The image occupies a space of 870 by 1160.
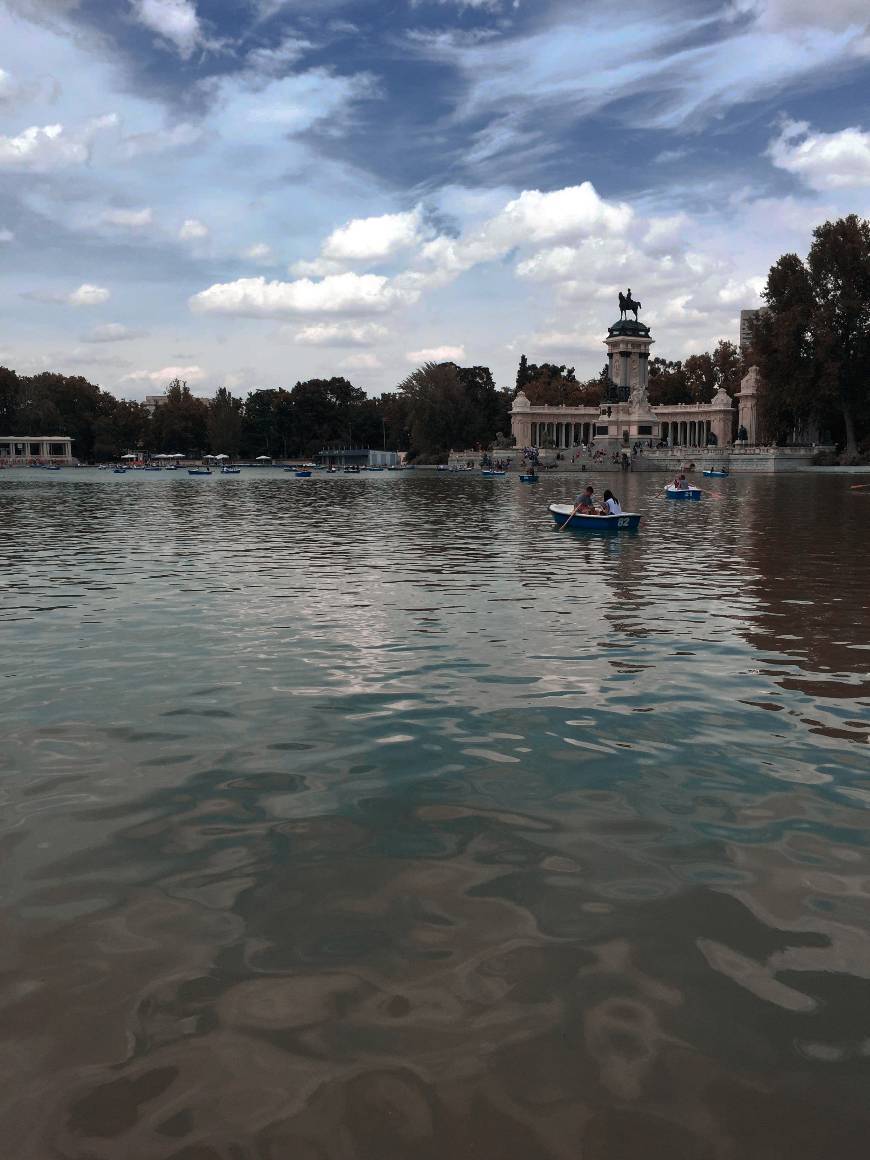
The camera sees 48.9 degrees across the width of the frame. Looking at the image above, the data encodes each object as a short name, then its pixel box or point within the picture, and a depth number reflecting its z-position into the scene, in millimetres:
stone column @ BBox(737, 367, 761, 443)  116750
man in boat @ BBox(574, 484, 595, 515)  29281
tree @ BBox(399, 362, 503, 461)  131375
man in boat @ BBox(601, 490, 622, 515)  28830
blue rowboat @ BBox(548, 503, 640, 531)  28456
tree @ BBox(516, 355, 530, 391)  169988
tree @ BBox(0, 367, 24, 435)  156500
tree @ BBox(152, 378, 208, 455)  169375
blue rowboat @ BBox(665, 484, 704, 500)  47625
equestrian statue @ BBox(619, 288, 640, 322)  124775
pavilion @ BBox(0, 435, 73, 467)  155625
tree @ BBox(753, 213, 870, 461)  87250
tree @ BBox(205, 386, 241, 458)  158375
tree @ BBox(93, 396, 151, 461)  167000
